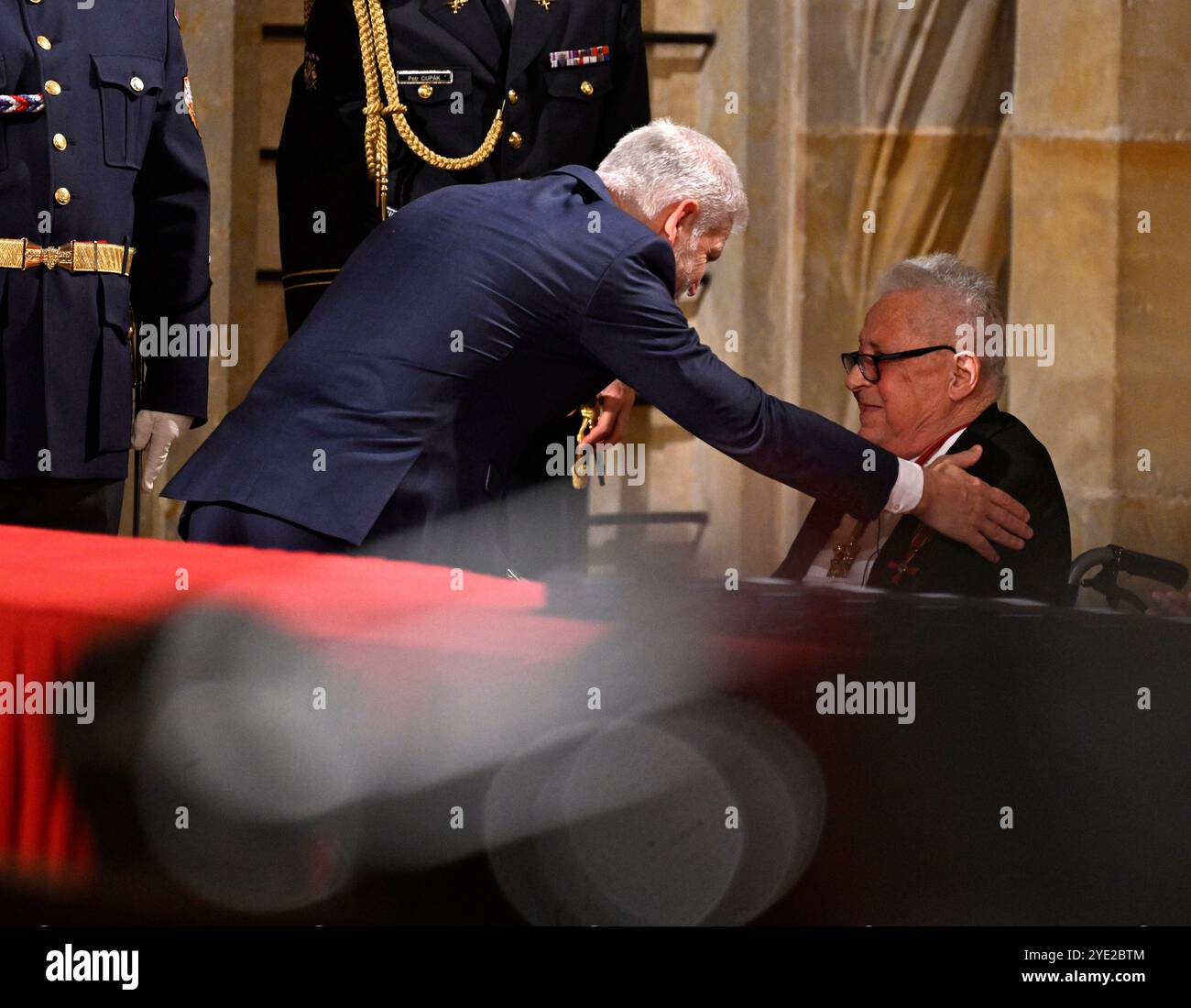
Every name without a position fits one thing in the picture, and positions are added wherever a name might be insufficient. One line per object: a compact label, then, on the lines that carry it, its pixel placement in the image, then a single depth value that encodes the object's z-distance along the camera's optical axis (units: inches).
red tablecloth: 180.7
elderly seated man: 230.2
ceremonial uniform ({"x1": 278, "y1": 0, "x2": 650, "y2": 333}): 254.8
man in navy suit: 215.2
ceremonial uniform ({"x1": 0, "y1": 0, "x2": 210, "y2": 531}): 228.5
